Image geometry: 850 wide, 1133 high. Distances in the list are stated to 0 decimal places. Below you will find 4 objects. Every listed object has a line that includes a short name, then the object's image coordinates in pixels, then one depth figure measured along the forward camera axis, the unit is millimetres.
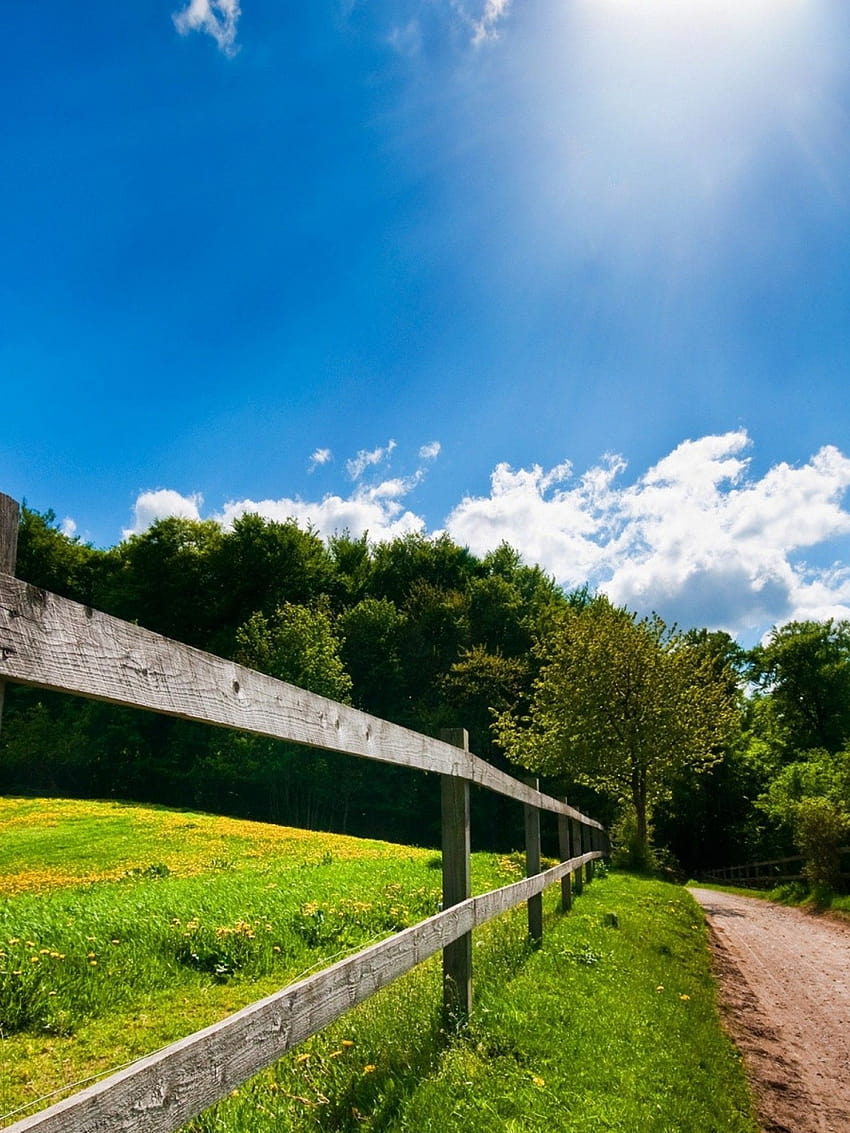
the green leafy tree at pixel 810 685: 43031
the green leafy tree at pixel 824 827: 16281
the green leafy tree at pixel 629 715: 22859
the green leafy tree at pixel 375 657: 44250
